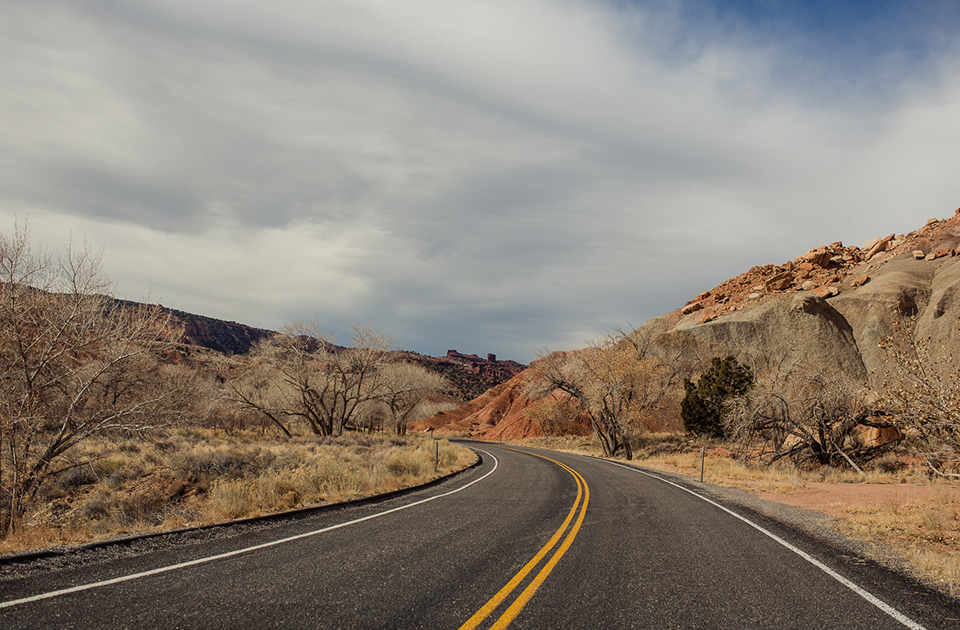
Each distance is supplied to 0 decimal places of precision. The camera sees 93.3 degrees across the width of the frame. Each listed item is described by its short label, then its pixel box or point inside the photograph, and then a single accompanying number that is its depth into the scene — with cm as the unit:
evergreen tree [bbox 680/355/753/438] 3803
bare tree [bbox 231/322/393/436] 3338
